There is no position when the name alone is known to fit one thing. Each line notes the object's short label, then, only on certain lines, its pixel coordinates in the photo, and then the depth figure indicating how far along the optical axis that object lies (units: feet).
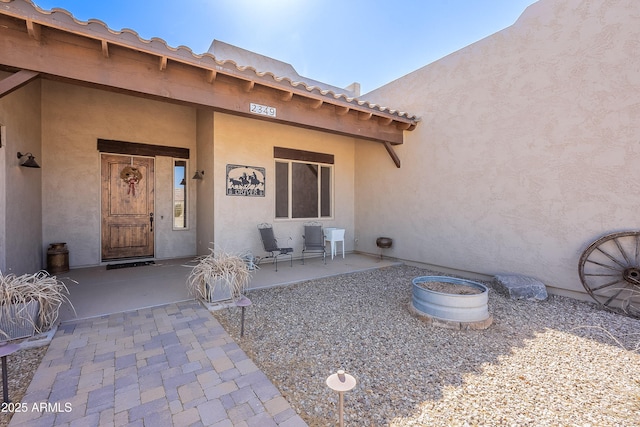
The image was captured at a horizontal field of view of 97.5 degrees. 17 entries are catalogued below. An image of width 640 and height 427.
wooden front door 20.27
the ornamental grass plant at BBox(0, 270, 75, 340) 8.87
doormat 19.06
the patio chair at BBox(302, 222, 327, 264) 22.18
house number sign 14.43
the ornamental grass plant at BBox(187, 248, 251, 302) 12.64
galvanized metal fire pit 10.75
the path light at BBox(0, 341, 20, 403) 5.84
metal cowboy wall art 19.48
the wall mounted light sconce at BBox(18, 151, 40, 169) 13.66
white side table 22.91
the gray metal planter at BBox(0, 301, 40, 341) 8.80
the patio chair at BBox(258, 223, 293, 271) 19.43
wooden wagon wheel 12.32
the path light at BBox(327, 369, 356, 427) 4.79
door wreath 20.90
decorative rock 13.97
